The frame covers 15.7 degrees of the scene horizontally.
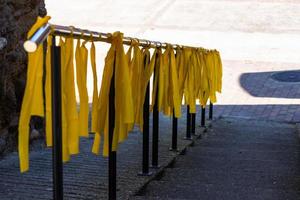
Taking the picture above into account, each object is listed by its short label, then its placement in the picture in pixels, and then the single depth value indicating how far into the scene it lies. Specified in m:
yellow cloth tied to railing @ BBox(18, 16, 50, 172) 4.70
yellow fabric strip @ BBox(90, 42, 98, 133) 5.76
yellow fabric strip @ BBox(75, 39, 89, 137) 5.35
